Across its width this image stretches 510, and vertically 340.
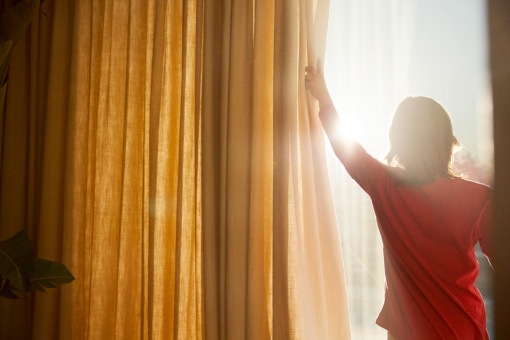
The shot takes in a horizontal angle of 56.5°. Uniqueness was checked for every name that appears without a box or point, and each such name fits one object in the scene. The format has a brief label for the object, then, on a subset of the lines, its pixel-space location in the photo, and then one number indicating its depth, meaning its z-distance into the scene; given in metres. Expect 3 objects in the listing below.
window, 1.46
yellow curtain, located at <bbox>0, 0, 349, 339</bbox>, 1.51
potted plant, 1.44
